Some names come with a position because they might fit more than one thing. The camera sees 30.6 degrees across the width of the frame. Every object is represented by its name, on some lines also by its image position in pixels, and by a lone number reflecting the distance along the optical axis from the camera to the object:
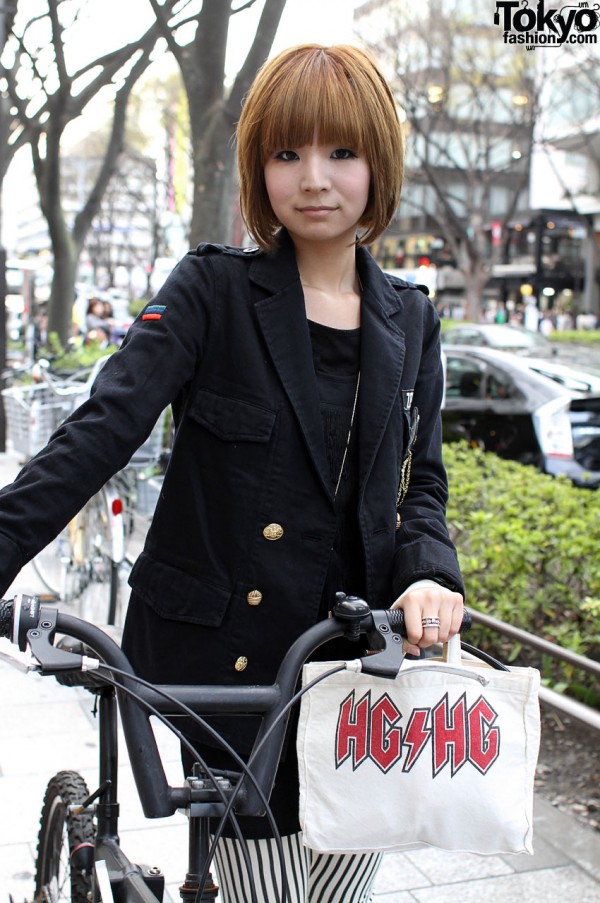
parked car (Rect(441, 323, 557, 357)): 14.22
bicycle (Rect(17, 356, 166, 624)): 4.93
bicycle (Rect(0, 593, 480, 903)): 1.32
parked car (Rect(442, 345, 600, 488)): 8.95
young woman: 1.66
